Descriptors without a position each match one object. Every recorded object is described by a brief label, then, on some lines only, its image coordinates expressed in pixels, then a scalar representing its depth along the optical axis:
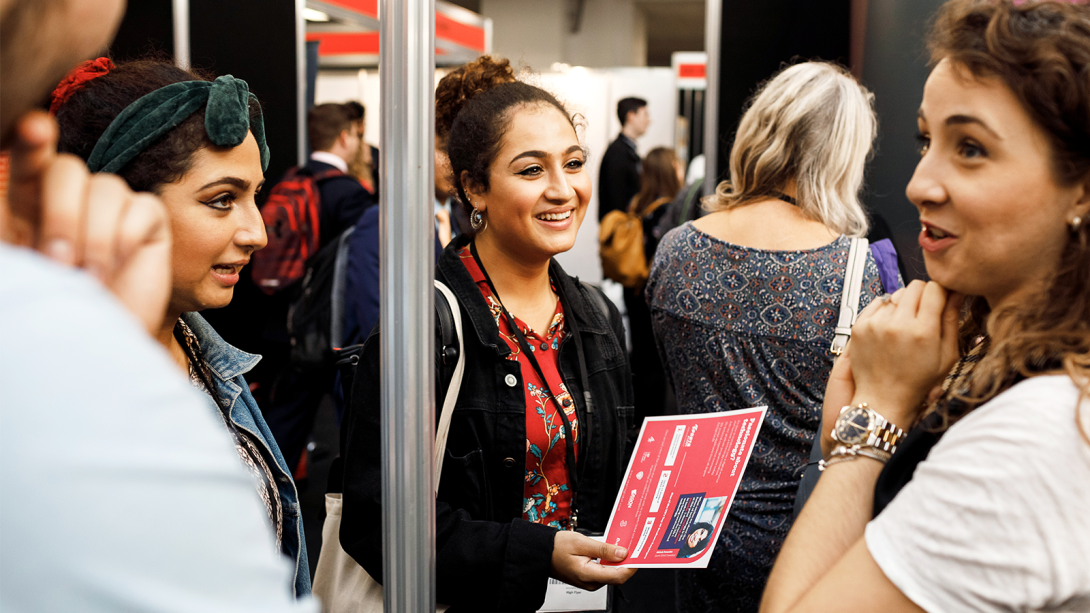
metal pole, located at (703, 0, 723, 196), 3.38
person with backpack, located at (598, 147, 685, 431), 5.25
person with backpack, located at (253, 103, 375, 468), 3.53
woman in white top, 0.76
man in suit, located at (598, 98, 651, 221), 6.89
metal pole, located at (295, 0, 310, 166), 4.79
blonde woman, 1.88
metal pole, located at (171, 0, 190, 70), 3.77
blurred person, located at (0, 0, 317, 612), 0.38
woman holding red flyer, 1.38
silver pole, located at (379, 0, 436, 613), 0.89
